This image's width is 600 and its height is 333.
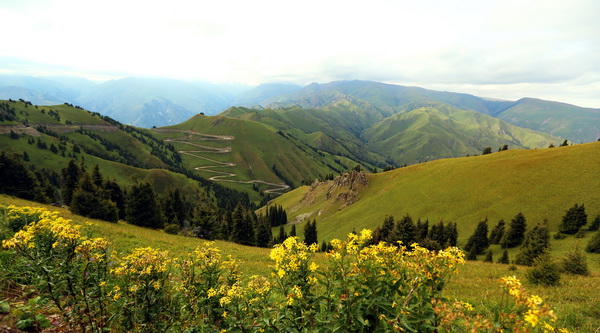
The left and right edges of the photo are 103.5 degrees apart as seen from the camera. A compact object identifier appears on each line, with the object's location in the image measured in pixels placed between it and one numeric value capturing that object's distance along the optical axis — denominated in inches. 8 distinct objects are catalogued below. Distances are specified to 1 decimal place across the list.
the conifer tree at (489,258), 1529.3
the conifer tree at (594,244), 1345.4
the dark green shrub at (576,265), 711.7
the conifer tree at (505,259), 1360.5
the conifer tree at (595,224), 1649.9
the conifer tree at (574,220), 1726.1
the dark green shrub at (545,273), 555.8
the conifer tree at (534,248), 1188.9
